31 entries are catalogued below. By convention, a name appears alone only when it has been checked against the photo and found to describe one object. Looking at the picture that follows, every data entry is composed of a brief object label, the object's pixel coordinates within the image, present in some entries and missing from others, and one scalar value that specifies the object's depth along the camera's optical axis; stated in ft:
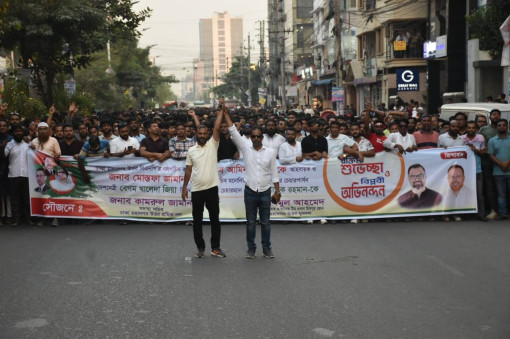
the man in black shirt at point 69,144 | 45.52
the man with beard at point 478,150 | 43.21
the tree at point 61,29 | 80.12
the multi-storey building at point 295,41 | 360.07
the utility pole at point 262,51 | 351.67
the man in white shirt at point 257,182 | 32.45
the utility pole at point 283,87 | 223.34
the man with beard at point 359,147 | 43.62
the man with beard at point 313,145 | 44.34
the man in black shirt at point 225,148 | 44.42
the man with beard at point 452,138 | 44.65
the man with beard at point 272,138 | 47.80
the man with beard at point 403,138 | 44.88
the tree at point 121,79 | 175.11
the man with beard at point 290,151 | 43.89
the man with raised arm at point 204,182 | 32.73
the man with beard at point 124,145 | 44.88
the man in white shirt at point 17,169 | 43.70
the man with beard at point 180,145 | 44.45
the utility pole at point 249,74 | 398.72
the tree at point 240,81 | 441.72
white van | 52.13
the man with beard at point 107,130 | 47.32
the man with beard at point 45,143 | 44.39
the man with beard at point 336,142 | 45.50
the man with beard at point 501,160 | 42.68
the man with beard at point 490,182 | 43.21
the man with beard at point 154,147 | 43.98
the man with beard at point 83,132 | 51.62
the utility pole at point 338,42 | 123.95
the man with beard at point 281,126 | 55.77
